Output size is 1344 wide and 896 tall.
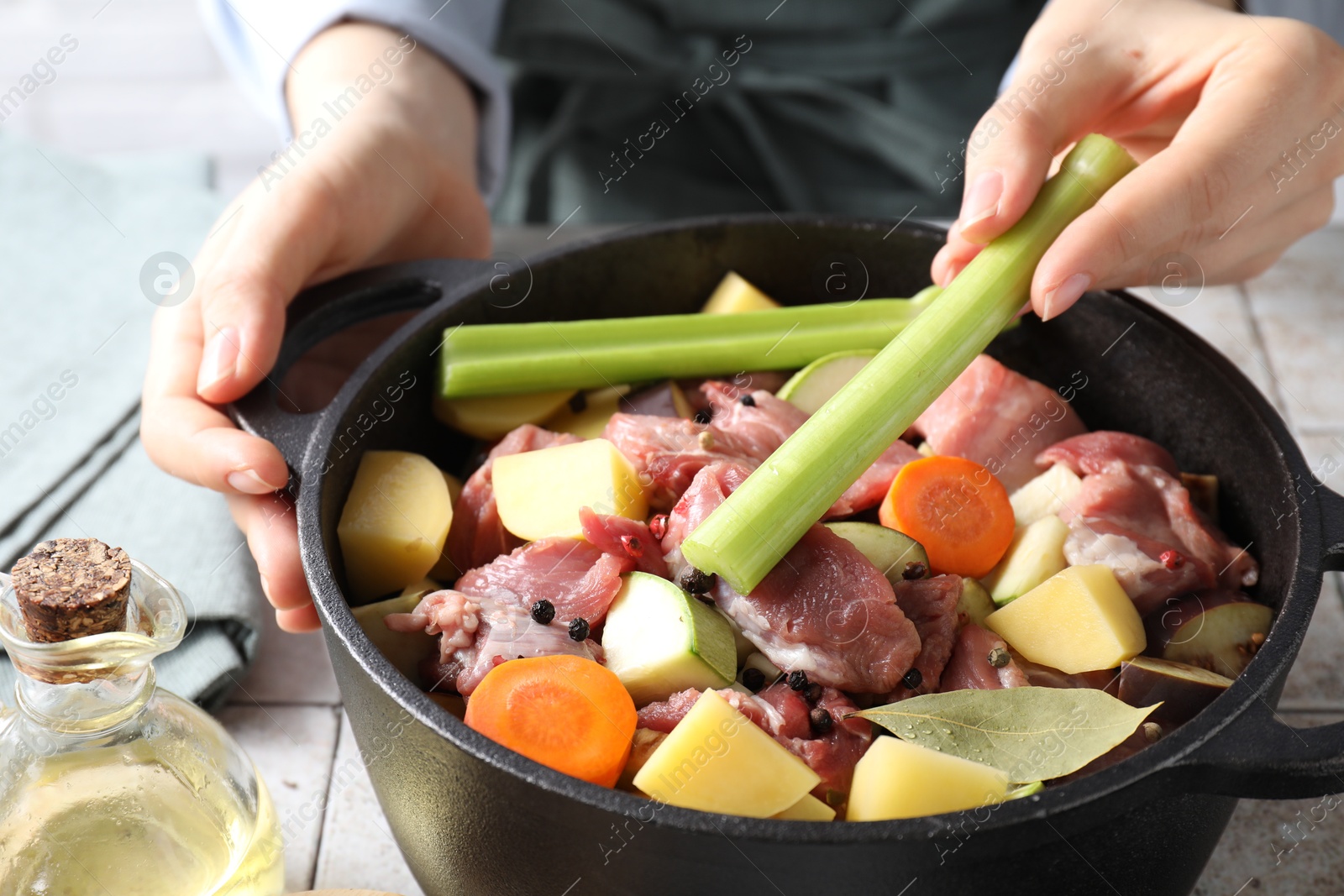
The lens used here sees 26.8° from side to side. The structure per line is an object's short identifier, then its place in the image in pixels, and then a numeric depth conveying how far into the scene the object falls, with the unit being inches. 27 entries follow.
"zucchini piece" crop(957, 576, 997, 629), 26.7
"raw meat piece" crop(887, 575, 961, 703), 26.0
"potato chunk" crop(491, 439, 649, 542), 26.8
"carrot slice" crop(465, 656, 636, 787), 24.7
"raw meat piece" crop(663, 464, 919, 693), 25.5
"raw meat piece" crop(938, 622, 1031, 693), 25.8
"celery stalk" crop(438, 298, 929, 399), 28.5
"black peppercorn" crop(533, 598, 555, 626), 25.8
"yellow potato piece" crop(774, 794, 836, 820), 24.6
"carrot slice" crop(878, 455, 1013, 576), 26.8
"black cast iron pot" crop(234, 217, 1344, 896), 23.1
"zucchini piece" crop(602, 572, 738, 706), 25.3
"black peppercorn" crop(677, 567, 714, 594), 25.9
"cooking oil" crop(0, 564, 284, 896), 24.7
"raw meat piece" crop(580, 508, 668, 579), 26.2
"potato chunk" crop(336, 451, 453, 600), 26.9
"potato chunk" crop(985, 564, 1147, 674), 25.9
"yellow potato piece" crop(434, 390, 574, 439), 28.8
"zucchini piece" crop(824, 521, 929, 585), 26.5
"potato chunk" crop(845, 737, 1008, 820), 24.2
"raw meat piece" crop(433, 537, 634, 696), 25.8
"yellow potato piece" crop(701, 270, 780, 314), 30.1
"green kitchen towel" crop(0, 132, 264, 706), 29.6
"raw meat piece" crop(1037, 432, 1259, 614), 26.8
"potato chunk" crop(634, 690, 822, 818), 24.2
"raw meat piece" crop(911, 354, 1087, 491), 28.2
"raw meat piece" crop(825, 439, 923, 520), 27.4
